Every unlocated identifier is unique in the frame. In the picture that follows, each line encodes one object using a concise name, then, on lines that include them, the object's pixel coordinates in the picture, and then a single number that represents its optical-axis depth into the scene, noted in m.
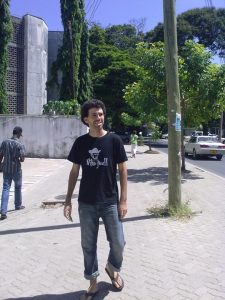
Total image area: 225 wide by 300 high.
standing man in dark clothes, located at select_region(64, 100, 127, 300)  3.18
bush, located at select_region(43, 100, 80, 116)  18.24
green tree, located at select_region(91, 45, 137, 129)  34.36
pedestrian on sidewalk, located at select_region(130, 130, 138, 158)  18.48
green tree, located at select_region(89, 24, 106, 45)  40.83
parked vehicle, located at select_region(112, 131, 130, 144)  35.69
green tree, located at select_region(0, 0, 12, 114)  22.15
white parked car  18.34
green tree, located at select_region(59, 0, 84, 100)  27.00
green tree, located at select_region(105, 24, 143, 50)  47.33
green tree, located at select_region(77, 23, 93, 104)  29.89
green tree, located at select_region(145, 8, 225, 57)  37.98
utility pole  6.05
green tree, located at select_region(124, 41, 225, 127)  10.90
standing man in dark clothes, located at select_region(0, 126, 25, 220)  6.47
